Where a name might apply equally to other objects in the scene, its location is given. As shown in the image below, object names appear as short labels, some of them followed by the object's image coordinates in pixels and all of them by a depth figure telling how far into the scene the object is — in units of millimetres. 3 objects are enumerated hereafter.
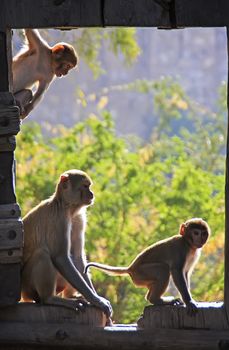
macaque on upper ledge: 17234
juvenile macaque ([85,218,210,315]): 15297
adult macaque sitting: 15000
